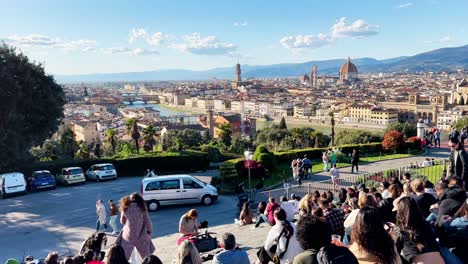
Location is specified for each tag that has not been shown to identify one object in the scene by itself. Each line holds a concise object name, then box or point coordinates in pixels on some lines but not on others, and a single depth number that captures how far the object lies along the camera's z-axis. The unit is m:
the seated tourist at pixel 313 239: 3.80
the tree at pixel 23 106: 22.62
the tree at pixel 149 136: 37.16
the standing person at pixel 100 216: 12.48
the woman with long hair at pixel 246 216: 11.52
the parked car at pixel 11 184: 18.80
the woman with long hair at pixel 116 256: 4.46
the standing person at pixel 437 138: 24.80
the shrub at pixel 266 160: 20.23
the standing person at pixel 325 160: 19.83
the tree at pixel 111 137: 45.39
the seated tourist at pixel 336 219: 6.55
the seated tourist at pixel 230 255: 5.30
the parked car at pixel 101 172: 22.47
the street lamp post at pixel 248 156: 17.14
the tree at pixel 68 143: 40.08
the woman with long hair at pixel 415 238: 4.18
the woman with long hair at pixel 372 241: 3.77
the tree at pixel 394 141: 23.52
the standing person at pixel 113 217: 11.95
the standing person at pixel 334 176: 15.74
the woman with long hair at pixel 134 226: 6.66
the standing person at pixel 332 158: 19.35
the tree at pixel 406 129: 35.02
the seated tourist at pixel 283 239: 6.00
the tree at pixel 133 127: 38.78
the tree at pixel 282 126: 64.02
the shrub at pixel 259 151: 20.62
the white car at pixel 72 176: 21.59
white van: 14.89
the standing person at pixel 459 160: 8.75
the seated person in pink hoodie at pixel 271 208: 9.27
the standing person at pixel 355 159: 19.06
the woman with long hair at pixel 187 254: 4.86
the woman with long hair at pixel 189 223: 8.40
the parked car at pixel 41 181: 20.26
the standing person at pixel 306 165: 18.12
